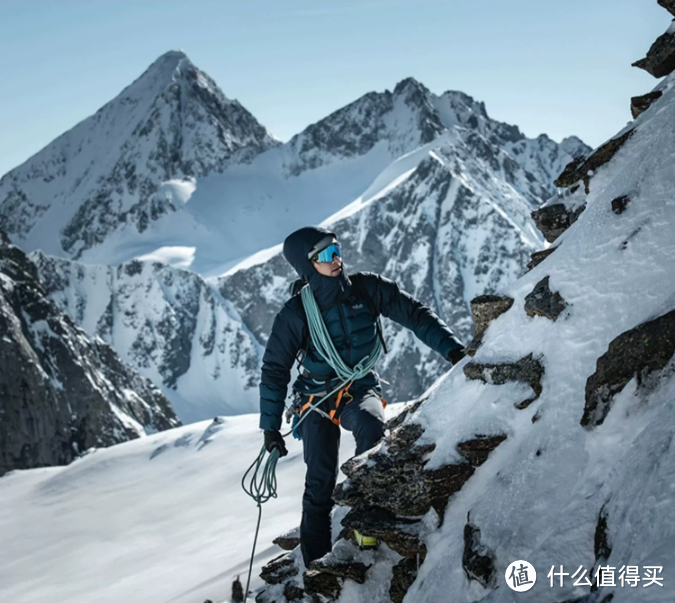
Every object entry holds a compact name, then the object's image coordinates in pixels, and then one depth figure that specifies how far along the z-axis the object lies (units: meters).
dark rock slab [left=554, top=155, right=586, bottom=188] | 5.56
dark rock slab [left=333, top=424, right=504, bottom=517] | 4.11
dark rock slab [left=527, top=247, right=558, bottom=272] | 5.03
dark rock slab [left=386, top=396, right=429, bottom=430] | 4.95
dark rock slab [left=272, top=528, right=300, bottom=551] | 5.84
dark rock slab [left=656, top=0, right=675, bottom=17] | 4.96
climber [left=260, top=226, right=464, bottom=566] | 5.06
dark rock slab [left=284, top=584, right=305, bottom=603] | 4.97
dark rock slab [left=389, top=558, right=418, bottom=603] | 4.20
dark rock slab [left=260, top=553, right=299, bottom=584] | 5.25
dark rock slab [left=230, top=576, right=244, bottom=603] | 6.71
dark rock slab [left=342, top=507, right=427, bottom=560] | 4.21
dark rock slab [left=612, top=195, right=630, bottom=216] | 4.05
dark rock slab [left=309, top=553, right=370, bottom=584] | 4.44
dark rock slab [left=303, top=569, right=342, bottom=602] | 4.52
